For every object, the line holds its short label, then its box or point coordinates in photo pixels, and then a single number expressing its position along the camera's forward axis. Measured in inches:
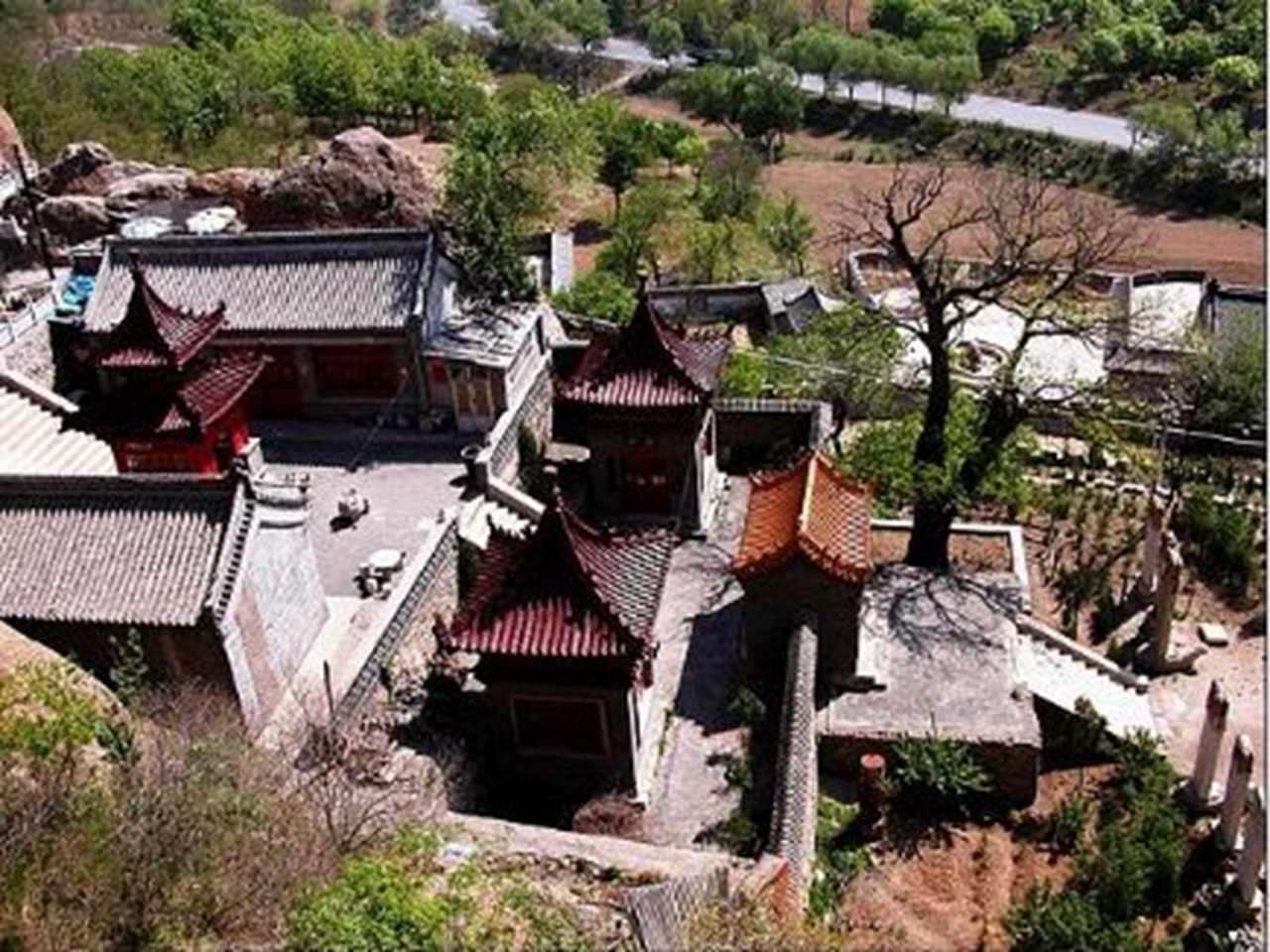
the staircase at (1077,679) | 1035.3
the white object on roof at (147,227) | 1599.4
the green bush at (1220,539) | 1218.6
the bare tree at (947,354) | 1110.4
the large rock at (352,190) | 1753.2
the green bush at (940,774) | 938.1
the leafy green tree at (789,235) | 2186.3
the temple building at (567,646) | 861.8
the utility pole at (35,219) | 1583.4
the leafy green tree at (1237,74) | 3208.7
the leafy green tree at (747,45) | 3944.4
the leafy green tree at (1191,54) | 3459.6
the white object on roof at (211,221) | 1661.8
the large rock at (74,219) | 1781.5
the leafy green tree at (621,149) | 2568.9
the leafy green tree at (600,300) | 1609.3
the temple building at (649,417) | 1173.7
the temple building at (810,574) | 984.9
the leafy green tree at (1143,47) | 3533.5
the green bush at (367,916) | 587.5
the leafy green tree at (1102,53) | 3560.5
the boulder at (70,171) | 1948.8
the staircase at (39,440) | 1246.9
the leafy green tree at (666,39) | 4234.7
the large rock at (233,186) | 1861.5
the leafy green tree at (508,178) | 1423.5
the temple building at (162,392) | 1152.8
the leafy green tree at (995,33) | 3895.2
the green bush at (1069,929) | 757.9
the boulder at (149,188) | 1846.7
